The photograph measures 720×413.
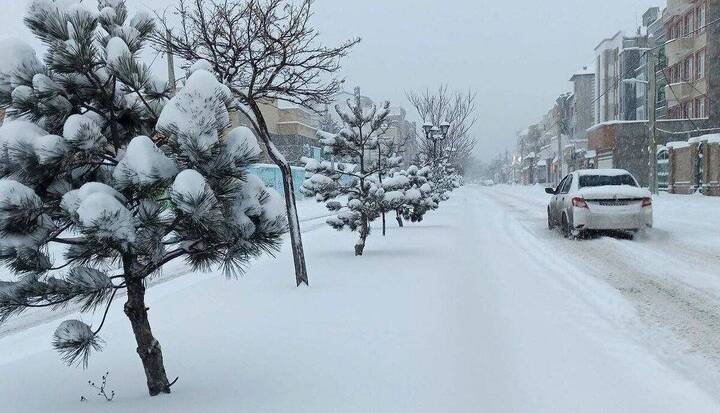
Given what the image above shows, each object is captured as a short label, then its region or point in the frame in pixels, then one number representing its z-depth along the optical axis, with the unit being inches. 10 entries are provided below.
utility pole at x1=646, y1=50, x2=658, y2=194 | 1111.6
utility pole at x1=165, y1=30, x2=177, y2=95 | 684.1
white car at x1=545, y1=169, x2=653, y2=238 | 490.0
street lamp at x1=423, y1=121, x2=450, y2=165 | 1003.1
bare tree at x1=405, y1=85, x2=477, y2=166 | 1431.8
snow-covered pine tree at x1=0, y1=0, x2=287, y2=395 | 120.0
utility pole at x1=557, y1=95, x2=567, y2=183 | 3314.5
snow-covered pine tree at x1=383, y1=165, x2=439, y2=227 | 431.2
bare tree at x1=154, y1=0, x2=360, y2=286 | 301.1
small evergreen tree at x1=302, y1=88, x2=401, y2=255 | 421.4
